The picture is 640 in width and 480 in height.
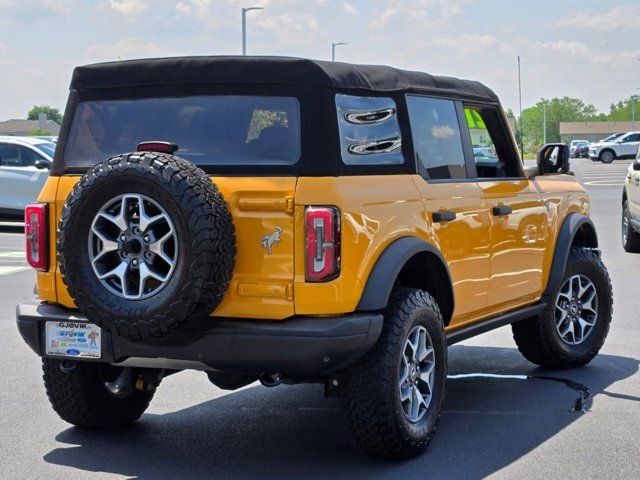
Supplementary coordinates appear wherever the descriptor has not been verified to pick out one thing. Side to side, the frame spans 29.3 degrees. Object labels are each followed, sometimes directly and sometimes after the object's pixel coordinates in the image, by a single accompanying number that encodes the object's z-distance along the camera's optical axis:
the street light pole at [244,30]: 49.59
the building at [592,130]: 190.00
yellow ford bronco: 5.29
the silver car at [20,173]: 21.17
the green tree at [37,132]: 153.12
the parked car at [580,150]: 87.08
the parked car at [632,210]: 15.76
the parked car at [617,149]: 67.38
